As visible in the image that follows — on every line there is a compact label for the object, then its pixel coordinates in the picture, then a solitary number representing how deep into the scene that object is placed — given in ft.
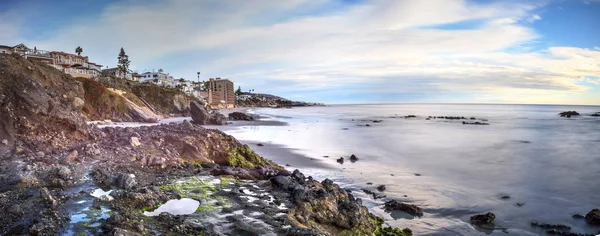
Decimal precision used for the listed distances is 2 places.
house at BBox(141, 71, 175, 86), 402.37
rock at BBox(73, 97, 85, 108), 50.30
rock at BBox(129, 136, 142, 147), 38.90
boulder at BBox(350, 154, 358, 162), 69.13
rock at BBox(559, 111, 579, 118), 318.69
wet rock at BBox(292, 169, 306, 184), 30.94
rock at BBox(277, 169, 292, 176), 34.32
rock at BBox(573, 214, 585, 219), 38.60
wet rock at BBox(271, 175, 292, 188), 29.55
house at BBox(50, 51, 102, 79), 220.23
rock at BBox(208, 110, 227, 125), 140.15
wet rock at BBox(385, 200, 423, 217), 36.63
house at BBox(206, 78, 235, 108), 517.63
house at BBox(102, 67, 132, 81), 328.58
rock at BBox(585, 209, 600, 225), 36.09
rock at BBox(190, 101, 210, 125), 137.59
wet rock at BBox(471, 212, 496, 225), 35.42
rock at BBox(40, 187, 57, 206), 22.02
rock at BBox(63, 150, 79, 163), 31.54
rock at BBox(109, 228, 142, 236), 17.60
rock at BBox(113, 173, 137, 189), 26.60
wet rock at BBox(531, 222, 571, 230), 35.05
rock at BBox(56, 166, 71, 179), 26.76
